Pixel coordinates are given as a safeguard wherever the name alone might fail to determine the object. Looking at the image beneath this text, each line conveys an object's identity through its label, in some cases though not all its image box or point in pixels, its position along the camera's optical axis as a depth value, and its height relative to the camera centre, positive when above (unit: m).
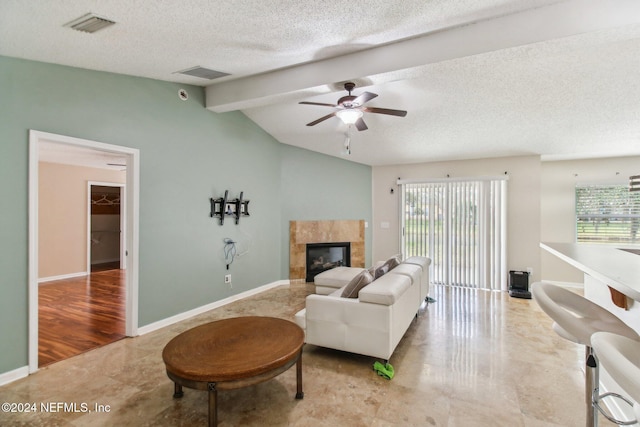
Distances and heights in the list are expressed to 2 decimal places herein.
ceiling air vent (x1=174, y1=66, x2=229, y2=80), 3.10 +1.52
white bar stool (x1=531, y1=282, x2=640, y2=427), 1.34 -0.50
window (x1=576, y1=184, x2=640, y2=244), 5.00 +0.03
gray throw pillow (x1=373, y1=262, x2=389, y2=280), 3.20 -0.61
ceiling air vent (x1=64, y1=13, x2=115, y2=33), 2.05 +1.35
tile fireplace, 5.54 -0.48
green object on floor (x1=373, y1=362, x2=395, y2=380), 2.39 -1.26
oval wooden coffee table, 1.70 -0.89
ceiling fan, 2.70 +1.01
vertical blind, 5.24 -0.26
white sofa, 2.45 -0.90
